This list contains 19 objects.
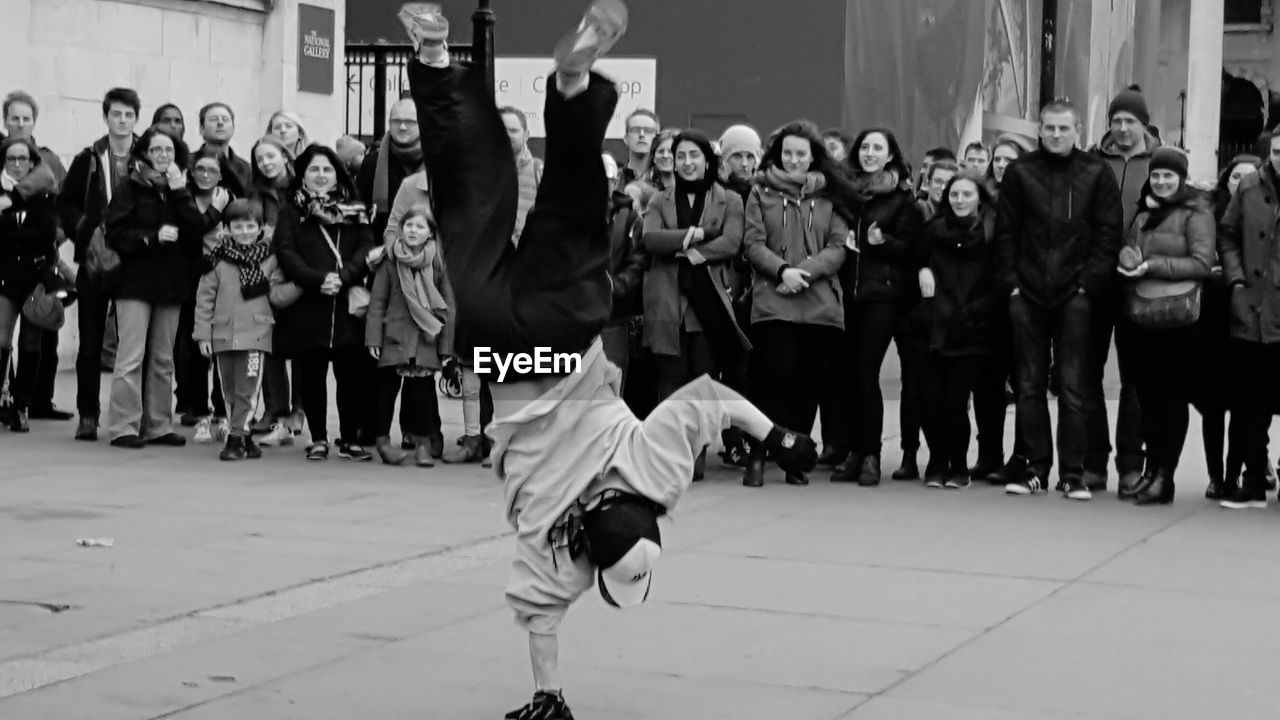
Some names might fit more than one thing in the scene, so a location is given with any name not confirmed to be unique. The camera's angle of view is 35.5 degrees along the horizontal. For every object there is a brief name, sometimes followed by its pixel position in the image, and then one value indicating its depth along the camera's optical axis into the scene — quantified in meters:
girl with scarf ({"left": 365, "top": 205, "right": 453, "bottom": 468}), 11.76
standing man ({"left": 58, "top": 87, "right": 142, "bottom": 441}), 12.51
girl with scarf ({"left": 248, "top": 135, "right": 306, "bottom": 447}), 12.65
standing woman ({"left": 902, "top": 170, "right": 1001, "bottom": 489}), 11.12
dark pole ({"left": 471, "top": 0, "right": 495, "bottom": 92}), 14.26
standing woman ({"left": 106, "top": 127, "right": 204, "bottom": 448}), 12.12
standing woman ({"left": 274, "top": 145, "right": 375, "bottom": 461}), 11.90
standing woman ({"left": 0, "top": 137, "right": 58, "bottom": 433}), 12.80
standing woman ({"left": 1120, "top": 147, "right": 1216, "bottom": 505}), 10.48
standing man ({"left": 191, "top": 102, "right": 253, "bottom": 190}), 13.09
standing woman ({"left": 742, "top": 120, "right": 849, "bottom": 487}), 11.27
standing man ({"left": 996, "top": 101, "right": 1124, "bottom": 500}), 10.70
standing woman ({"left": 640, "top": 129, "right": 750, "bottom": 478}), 11.35
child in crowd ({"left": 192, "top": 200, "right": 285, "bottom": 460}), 11.93
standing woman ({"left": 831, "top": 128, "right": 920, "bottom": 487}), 11.34
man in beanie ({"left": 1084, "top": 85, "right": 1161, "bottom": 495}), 10.92
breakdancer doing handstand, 5.65
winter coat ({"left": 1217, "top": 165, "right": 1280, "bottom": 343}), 10.32
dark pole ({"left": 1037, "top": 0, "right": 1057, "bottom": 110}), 17.88
